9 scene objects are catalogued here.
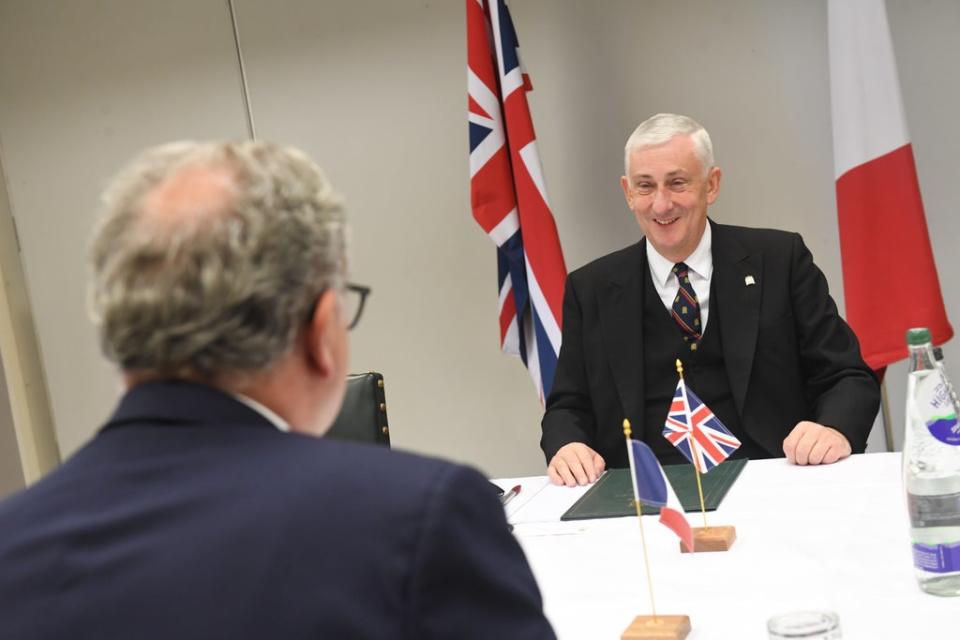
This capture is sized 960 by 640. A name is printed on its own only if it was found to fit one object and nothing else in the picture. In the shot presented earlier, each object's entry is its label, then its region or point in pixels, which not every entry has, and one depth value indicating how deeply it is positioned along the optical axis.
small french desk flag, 1.68
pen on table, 2.51
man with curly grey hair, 0.85
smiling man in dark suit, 3.01
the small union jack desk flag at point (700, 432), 2.14
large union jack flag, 4.04
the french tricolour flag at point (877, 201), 3.60
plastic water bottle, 1.52
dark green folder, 2.22
